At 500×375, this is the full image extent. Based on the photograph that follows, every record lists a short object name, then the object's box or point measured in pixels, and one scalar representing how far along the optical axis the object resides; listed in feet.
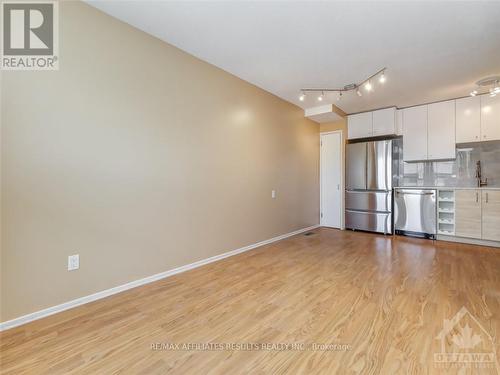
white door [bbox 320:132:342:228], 17.46
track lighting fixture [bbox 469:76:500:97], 11.06
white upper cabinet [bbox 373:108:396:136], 15.26
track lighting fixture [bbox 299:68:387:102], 10.73
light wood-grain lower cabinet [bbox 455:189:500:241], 12.26
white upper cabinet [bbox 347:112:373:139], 16.13
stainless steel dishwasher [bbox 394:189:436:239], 14.12
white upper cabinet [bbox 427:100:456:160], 13.93
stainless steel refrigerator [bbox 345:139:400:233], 15.30
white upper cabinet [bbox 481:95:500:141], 12.71
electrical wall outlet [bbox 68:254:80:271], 6.52
